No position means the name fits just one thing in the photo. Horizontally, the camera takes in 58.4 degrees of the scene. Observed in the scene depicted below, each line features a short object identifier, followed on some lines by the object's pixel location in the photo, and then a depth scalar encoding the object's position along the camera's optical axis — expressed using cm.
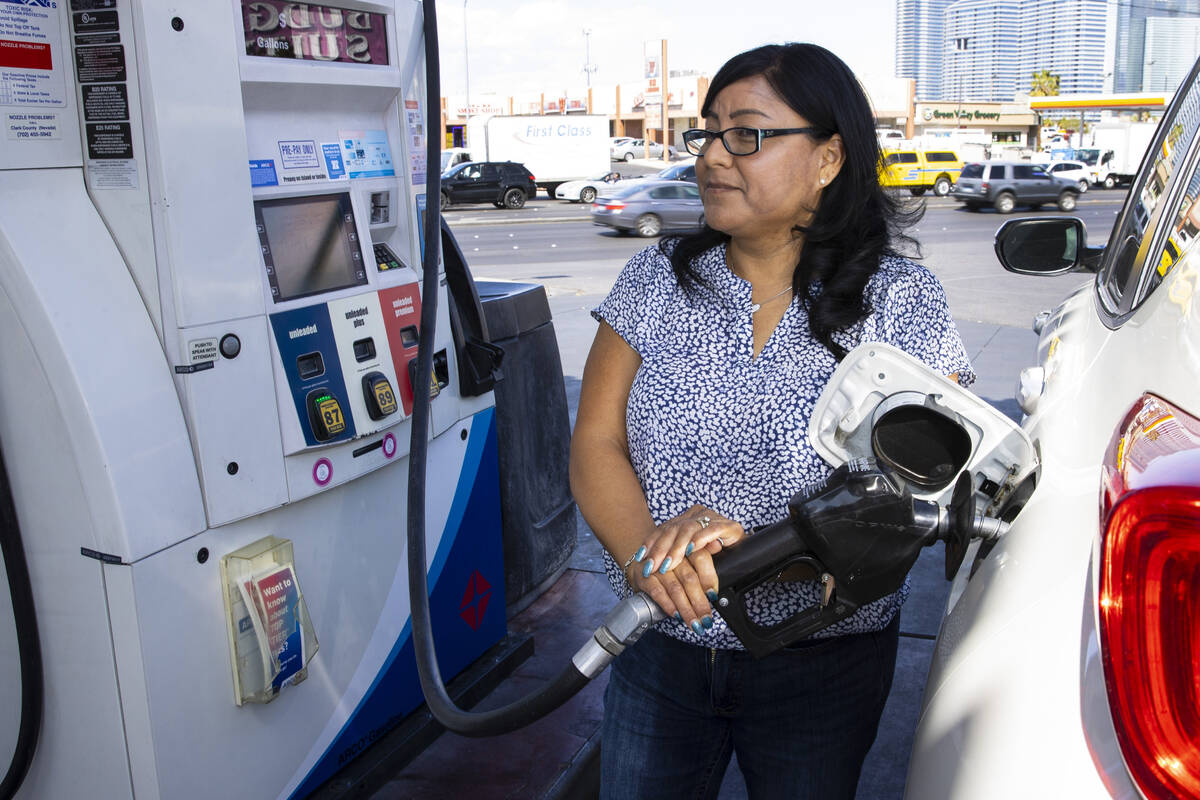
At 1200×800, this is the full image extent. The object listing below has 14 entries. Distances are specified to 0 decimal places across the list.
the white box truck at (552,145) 3384
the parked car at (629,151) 5512
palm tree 8150
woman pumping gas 173
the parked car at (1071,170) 3341
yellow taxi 3306
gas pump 206
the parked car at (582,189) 3234
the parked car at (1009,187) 2702
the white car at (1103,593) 85
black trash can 377
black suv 2930
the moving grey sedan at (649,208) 1992
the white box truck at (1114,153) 3925
